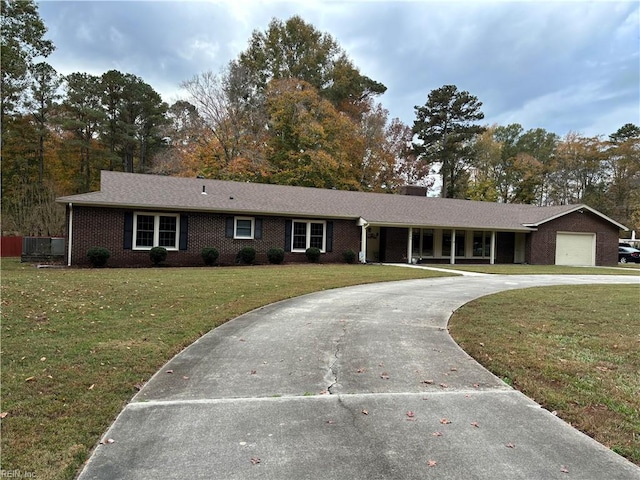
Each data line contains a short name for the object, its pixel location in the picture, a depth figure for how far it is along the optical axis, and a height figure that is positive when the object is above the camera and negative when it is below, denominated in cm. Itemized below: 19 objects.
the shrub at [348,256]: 2081 -70
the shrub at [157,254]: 1727 -75
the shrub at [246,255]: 1884 -76
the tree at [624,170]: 4091 +796
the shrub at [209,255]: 1803 -75
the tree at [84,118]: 3378 +930
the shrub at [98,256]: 1625 -85
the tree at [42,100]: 3192 +1001
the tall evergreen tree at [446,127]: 4272 +1201
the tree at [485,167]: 4281 +867
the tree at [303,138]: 3144 +773
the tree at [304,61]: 3978 +1687
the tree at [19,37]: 2078 +1057
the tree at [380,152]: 3734 +821
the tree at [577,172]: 4294 +794
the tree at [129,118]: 3609 +1035
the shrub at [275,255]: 1923 -70
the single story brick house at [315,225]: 1738 +82
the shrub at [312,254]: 2030 -63
